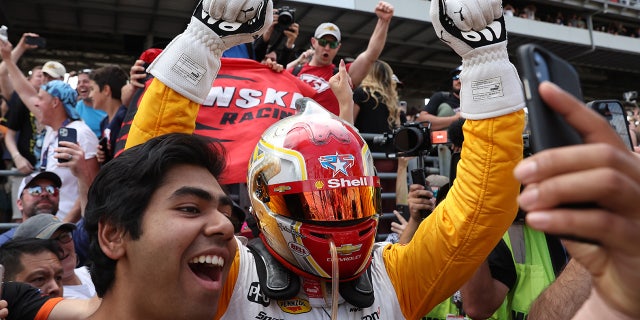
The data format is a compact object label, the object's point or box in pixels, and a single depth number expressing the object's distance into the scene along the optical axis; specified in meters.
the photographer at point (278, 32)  4.45
